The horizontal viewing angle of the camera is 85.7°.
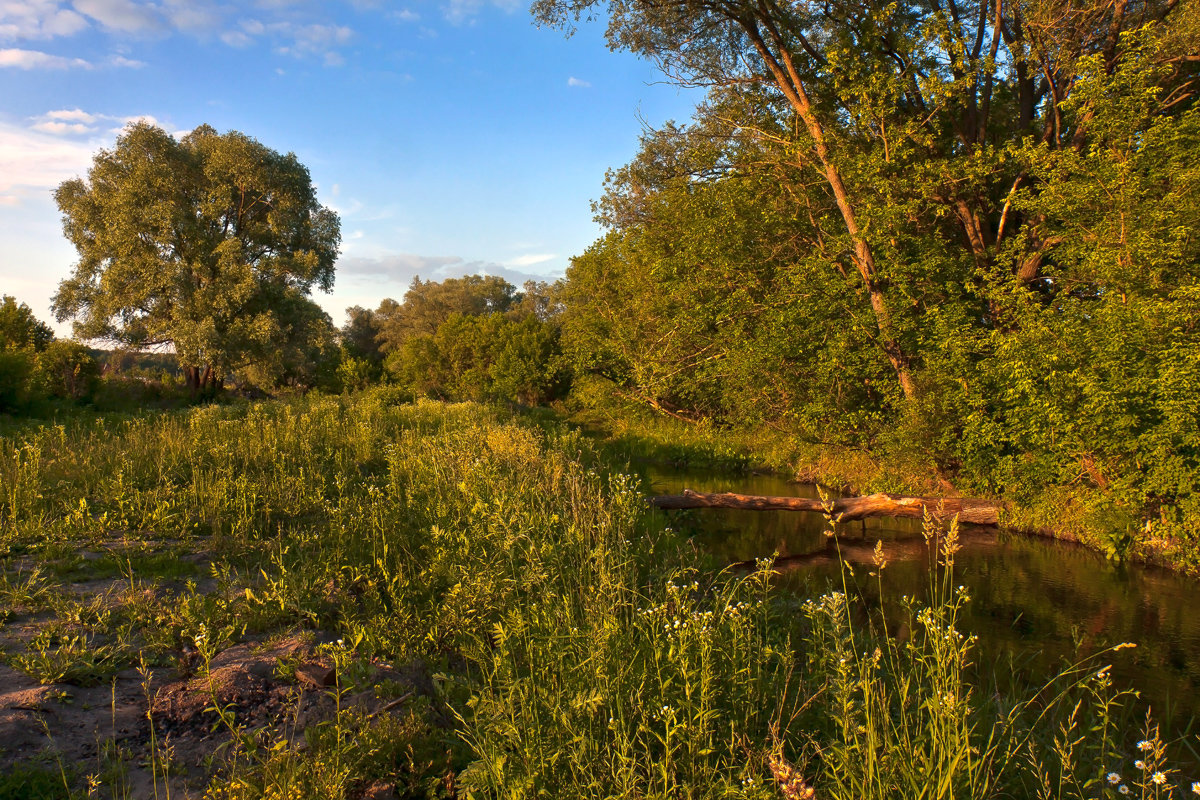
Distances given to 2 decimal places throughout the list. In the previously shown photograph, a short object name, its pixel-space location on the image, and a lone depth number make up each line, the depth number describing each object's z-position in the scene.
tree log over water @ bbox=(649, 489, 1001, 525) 10.98
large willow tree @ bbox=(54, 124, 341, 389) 23.39
